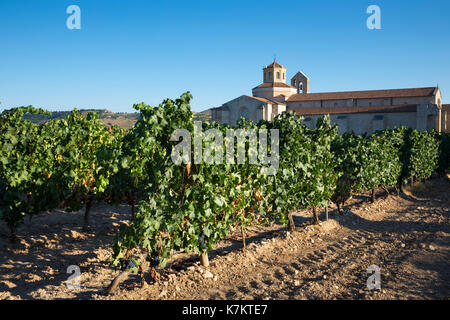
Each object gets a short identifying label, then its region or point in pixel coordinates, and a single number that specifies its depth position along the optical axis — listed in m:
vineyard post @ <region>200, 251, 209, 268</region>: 5.38
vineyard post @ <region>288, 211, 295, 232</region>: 7.58
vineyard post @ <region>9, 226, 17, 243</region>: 6.64
